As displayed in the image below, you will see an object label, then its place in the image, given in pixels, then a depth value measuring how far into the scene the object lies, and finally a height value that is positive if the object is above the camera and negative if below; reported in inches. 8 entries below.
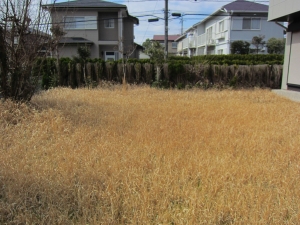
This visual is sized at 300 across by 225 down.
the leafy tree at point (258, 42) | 831.7 +91.2
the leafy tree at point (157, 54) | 410.6 +25.4
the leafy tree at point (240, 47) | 874.1 +76.7
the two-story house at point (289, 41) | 331.2 +40.2
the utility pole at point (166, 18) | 741.3 +158.2
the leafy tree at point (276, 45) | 814.5 +77.3
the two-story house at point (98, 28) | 785.6 +137.5
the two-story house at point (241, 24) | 900.6 +170.3
